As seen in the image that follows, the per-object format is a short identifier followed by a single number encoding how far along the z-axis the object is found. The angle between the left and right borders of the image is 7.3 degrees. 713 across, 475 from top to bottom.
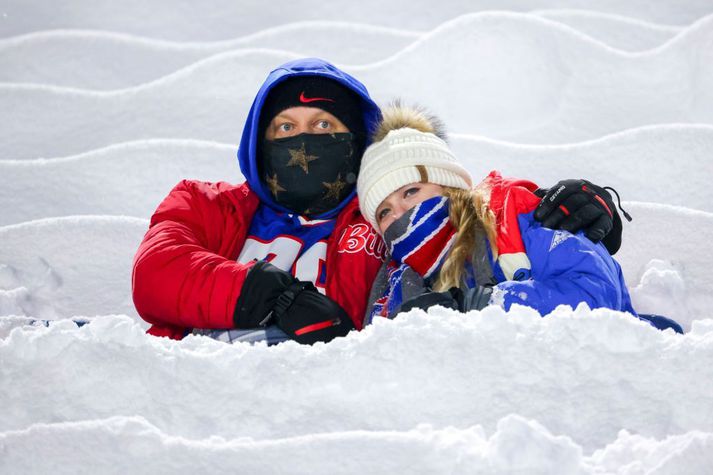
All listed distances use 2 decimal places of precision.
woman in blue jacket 9.11
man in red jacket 9.19
